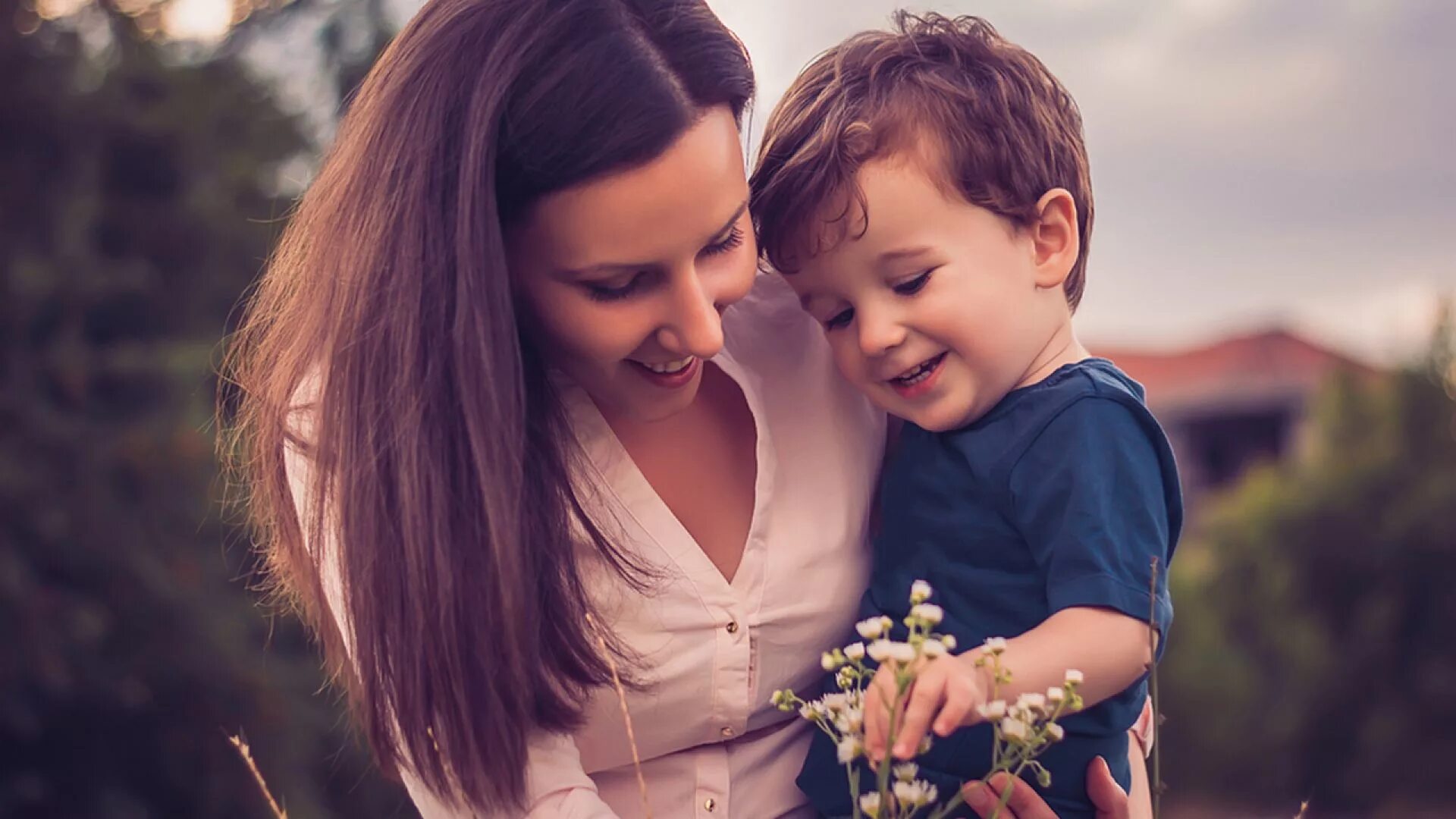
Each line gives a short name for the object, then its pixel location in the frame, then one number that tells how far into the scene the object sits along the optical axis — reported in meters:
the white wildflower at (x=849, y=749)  1.12
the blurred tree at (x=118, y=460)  4.31
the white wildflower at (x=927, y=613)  1.11
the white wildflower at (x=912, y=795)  1.18
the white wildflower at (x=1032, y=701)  1.14
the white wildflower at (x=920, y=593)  1.16
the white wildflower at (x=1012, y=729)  1.12
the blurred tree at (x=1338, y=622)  6.81
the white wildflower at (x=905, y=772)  1.23
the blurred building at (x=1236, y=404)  12.57
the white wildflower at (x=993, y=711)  1.12
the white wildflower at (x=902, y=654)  1.09
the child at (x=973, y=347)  1.63
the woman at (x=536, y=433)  1.59
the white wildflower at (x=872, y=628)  1.15
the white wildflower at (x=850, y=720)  1.15
